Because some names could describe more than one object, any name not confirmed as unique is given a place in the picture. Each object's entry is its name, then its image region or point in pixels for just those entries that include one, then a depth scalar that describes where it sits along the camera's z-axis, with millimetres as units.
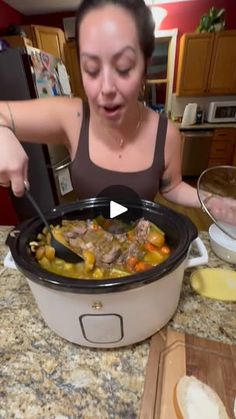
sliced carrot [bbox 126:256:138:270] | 464
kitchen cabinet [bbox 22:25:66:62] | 2870
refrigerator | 1871
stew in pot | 460
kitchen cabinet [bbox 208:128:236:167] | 3520
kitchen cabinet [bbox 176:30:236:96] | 3291
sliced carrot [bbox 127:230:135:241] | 552
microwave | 3582
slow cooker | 363
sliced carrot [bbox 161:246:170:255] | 497
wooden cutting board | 389
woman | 602
